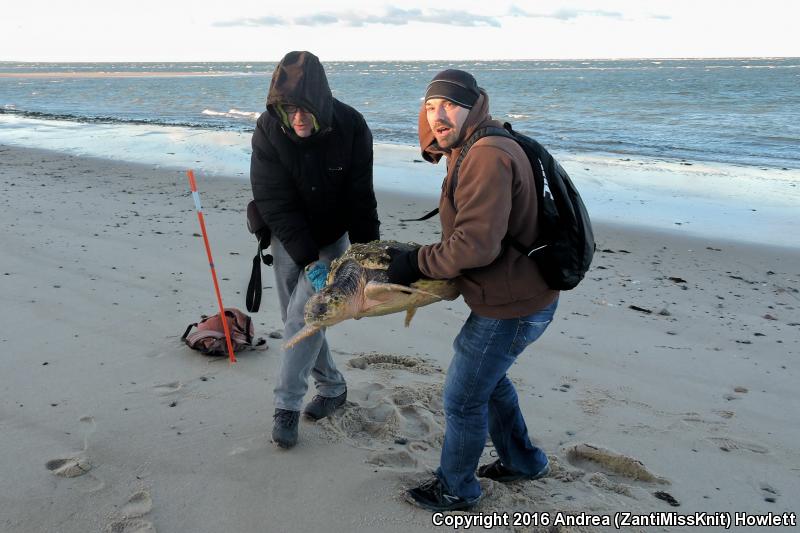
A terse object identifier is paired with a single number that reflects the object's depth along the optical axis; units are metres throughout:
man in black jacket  3.19
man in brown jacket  2.42
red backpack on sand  4.68
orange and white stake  4.53
